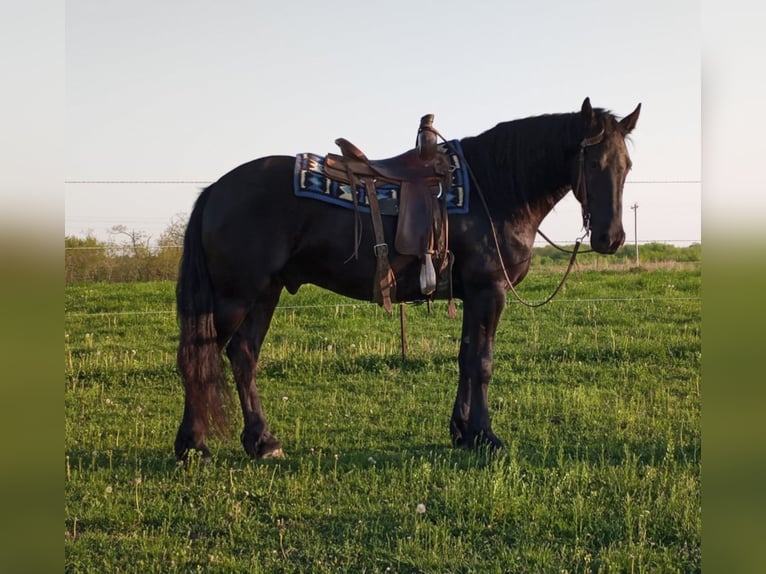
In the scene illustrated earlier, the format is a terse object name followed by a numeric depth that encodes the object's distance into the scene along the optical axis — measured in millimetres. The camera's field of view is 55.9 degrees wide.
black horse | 4902
